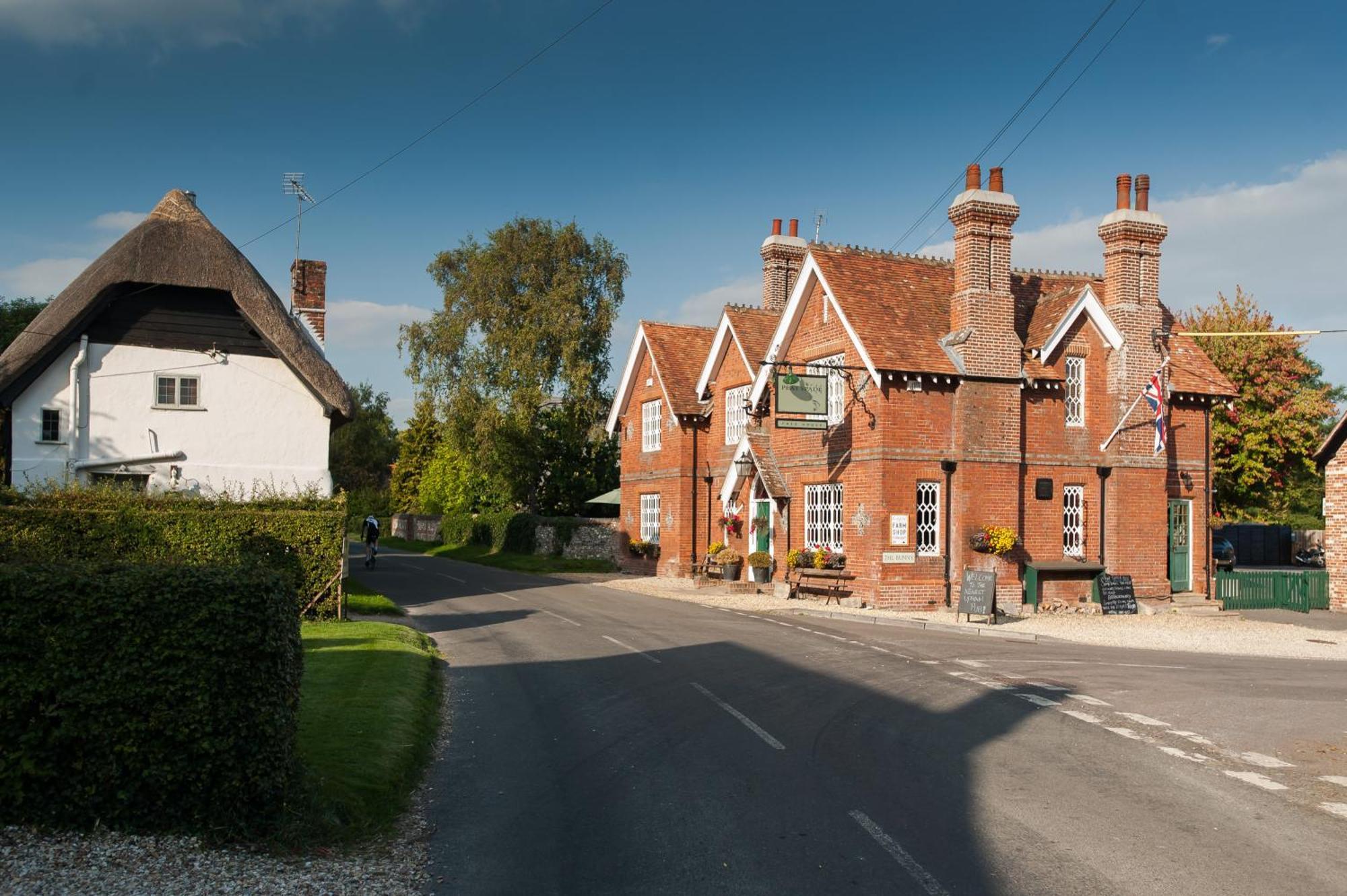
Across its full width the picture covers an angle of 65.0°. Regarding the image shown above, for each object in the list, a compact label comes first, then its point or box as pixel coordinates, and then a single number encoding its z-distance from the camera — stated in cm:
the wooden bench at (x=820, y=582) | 2638
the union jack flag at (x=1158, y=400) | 2506
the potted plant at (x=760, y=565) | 2983
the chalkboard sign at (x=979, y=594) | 2264
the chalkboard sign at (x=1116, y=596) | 2555
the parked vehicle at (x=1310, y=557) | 4753
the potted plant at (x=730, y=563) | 3198
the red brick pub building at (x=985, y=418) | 2534
